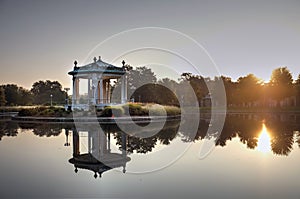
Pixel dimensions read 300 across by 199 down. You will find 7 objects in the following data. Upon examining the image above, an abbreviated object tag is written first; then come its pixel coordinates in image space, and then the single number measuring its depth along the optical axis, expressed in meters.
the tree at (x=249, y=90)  40.31
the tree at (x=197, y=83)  40.69
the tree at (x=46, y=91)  47.05
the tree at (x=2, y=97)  36.59
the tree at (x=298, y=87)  37.33
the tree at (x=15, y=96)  40.62
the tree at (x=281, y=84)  38.44
